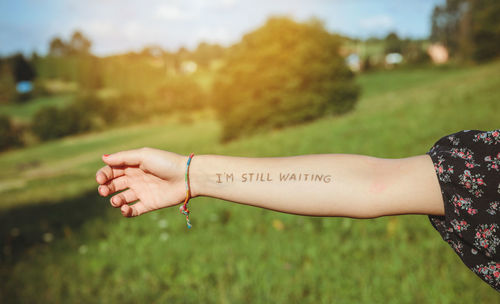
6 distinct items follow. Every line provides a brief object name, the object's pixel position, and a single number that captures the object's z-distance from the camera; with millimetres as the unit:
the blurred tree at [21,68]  24953
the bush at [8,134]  19984
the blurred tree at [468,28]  30547
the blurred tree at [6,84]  22734
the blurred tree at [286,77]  13805
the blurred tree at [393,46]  49688
